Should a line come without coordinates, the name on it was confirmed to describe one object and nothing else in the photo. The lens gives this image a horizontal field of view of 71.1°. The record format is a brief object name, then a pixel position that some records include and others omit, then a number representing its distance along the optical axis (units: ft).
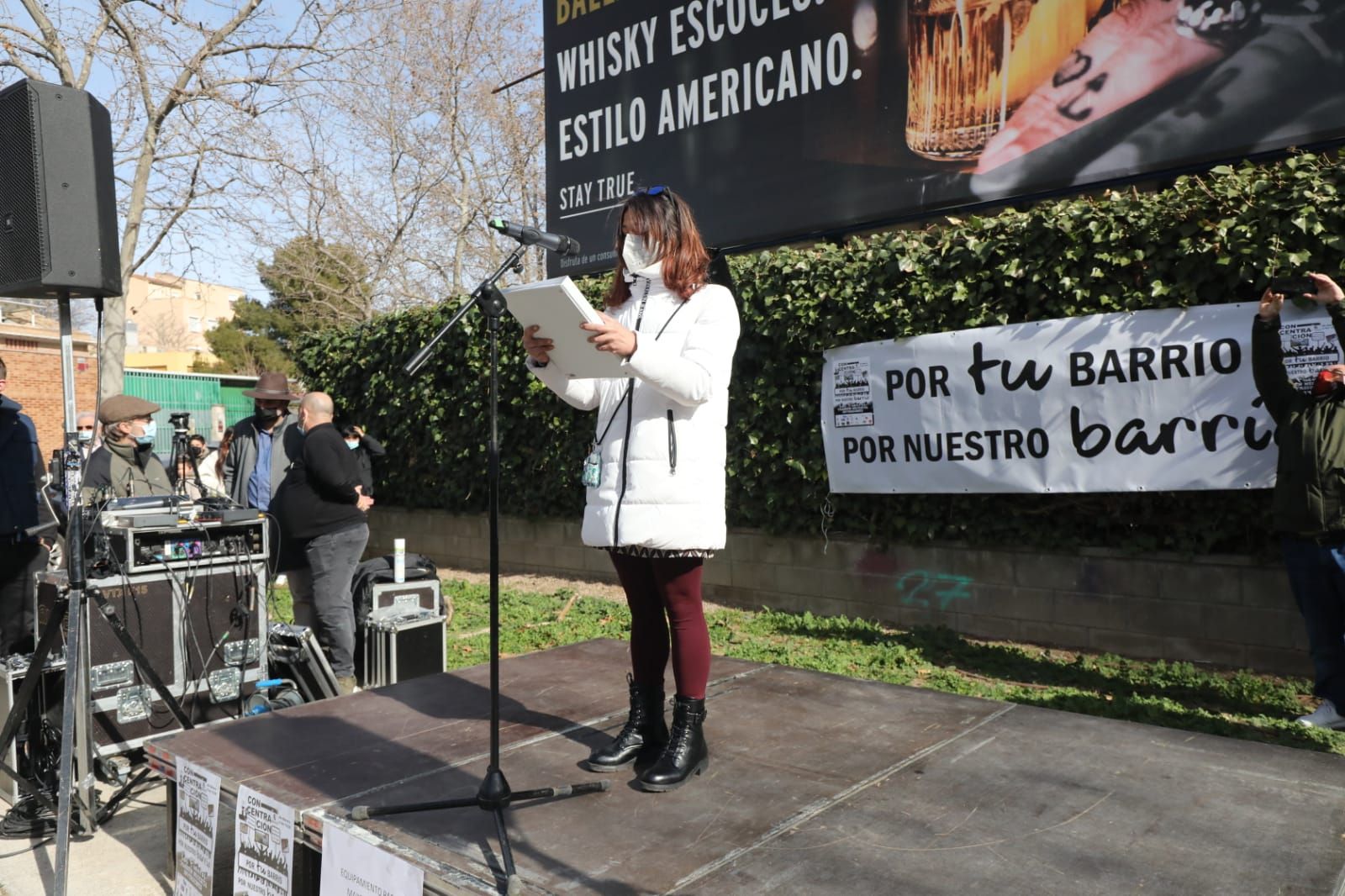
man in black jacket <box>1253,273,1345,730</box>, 13.43
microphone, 9.00
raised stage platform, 7.50
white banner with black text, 16.21
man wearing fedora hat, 21.56
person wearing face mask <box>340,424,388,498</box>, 29.04
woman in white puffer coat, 9.07
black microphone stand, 8.46
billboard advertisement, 16.48
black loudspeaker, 11.46
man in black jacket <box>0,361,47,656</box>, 15.24
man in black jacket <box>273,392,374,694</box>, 17.43
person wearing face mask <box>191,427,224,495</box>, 37.05
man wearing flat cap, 19.86
